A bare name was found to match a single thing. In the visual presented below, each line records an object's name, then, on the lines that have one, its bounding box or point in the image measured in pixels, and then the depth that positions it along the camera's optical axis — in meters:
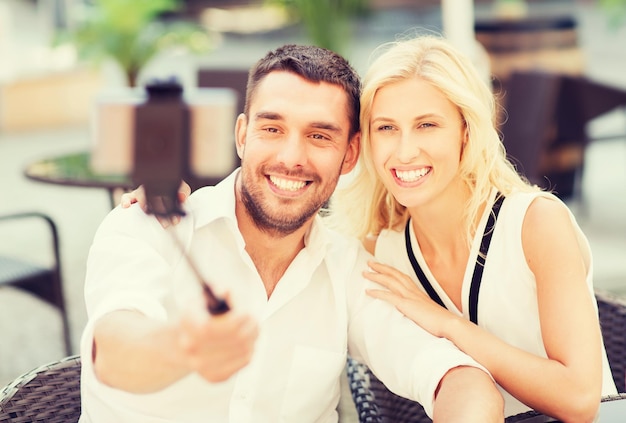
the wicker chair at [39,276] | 2.58
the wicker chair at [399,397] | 1.88
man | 1.71
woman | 1.75
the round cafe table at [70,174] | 2.71
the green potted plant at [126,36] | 5.16
